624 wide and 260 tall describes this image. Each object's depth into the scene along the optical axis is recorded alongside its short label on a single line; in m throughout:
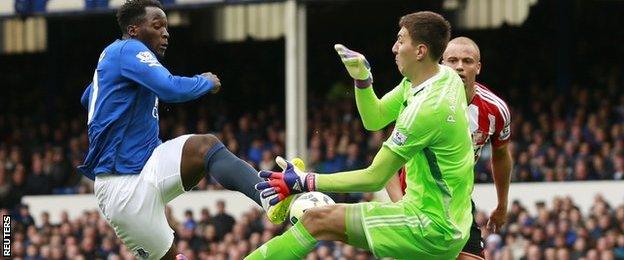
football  15.12
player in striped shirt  16.36
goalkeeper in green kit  14.16
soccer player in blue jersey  15.88
